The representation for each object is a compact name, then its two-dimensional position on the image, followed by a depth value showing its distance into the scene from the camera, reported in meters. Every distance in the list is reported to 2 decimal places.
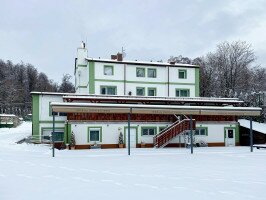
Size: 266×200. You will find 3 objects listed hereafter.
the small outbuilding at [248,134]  25.39
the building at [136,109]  21.97
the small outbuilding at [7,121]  39.54
